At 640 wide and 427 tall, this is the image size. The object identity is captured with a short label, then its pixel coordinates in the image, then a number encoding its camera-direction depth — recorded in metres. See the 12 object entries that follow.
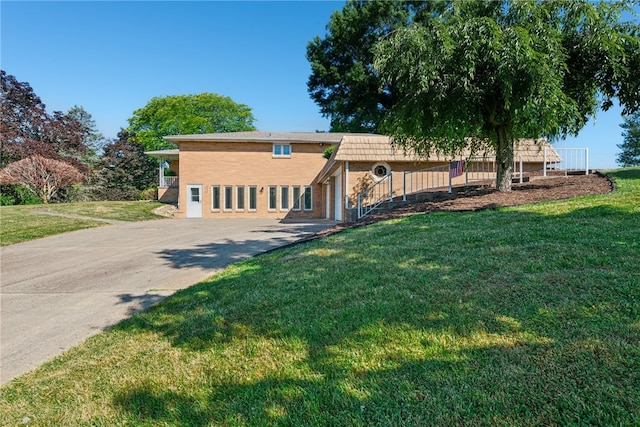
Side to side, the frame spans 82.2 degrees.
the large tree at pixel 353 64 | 28.94
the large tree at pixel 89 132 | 40.68
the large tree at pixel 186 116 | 38.80
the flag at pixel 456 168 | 11.96
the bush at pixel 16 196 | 27.25
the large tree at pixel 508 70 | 8.30
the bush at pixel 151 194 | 31.70
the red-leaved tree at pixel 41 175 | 25.42
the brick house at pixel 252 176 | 23.98
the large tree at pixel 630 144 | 36.59
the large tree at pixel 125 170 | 35.88
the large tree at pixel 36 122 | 33.22
